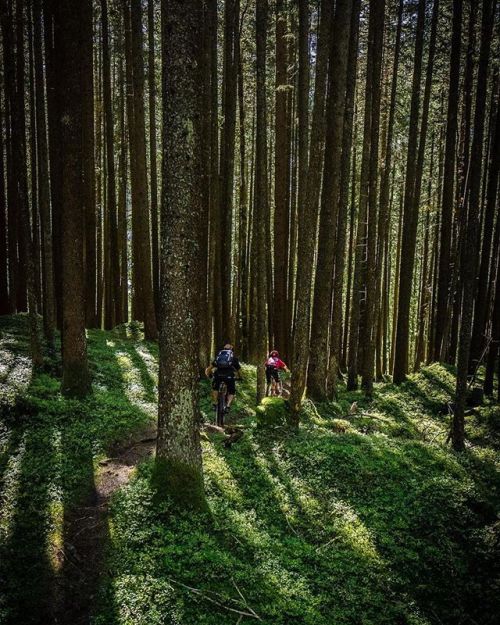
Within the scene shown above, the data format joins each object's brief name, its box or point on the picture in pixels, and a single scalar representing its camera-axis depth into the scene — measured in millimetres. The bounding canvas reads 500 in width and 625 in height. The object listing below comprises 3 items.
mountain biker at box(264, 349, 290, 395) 12150
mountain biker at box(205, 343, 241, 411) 9883
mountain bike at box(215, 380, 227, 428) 9930
